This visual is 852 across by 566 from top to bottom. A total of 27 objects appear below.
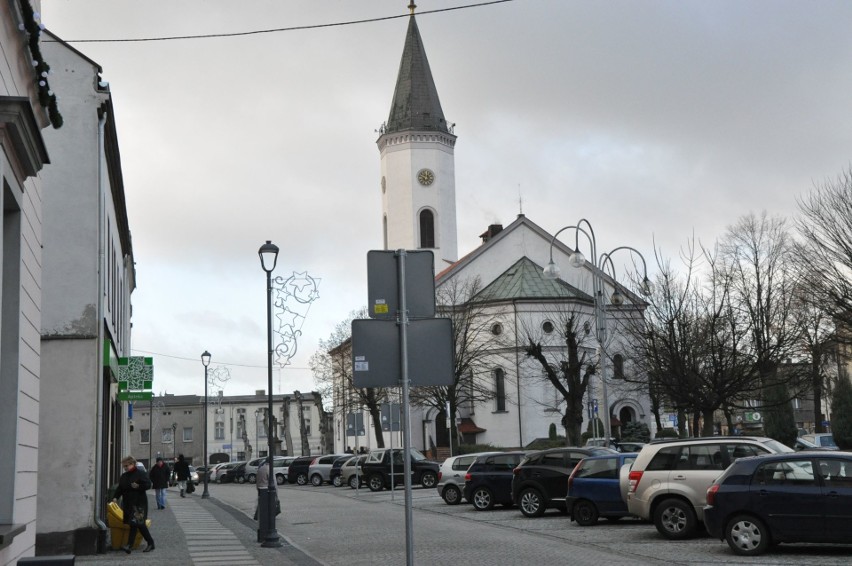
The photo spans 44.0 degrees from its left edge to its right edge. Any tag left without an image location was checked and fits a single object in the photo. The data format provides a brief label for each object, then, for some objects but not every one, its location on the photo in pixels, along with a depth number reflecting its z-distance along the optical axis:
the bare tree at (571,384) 41.41
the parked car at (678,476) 17.34
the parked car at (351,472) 43.59
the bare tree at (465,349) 57.27
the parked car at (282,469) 55.59
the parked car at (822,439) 49.77
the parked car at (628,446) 33.87
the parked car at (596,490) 20.88
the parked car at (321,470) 51.38
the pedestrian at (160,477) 32.50
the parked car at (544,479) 23.69
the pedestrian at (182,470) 45.16
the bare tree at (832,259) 30.17
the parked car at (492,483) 26.72
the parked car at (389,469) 40.66
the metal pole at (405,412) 8.20
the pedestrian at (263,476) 24.73
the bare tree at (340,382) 63.00
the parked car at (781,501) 14.20
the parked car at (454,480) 29.84
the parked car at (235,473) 66.19
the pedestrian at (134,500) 18.25
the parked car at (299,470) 53.84
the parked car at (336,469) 49.83
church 62.25
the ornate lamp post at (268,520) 19.05
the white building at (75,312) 18.03
